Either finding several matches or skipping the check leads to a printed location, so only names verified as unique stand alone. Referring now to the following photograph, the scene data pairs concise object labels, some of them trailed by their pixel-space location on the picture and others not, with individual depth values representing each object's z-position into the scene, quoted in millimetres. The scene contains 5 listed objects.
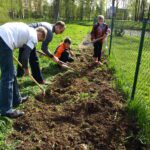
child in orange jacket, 4978
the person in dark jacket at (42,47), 3640
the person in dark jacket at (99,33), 5085
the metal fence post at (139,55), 2684
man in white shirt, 2510
